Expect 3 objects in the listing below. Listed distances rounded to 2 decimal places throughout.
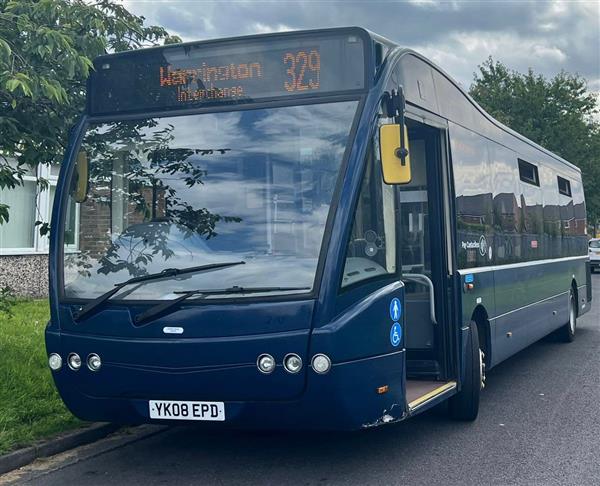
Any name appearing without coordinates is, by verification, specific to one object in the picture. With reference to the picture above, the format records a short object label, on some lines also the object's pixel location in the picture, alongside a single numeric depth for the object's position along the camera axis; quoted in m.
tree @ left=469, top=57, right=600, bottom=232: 45.47
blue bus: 5.28
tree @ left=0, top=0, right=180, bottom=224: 6.69
